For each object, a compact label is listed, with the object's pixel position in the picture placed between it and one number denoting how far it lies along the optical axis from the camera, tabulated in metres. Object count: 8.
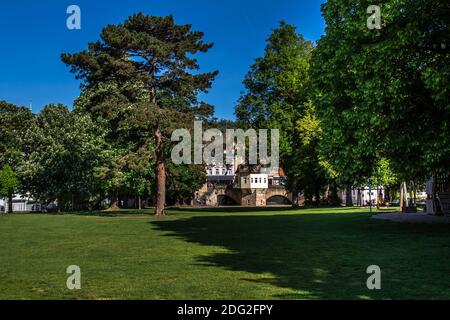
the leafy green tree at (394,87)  21.36
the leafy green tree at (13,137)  74.94
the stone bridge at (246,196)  119.31
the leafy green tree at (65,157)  65.12
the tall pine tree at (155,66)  46.62
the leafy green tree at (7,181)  72.69
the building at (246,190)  119.88
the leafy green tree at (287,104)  62.78
